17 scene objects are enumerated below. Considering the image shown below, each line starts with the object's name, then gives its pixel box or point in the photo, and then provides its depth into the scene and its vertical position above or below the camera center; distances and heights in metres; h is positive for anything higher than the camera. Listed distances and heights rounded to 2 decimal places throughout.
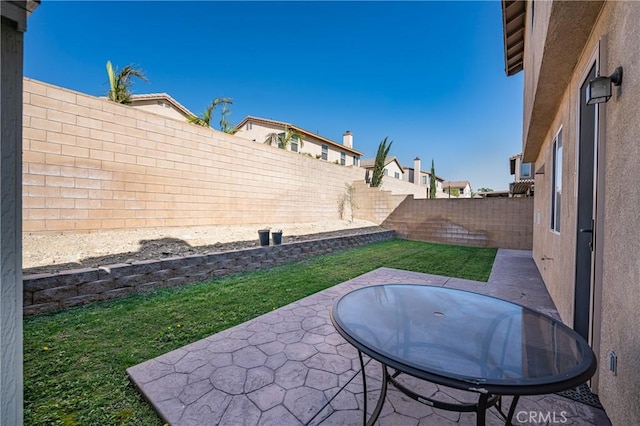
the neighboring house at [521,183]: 10.81 +1.30
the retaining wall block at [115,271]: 3.75 -0.92
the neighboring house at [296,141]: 17.27 +5.16
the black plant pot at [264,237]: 6.19 -0.64
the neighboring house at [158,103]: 14.54 +6.04
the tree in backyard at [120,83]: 7.37 +3.61
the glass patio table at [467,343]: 1.10 -0.73
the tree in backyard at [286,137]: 13.59 +4.55
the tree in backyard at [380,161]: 15.32 +3.06
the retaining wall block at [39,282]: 3.16 -0.93
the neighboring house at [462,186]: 36.94 +3.89
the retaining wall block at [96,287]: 3.56 -1.11
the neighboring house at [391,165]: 25.03 +4.63
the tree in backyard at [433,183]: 20.27 +2.37
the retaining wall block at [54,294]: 3.23 -1.11
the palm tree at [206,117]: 9.02 +3.20
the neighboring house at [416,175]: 27.39 +4.21
